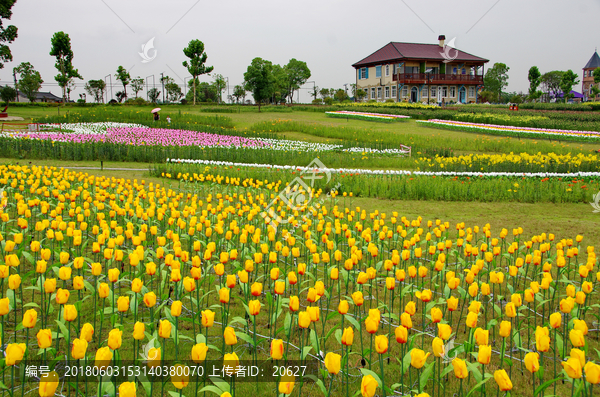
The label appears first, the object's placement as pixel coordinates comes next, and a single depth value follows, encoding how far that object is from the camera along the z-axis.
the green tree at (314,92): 61.92
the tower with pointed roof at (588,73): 90.29
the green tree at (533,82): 58.81
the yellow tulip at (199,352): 2.14
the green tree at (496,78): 69.50
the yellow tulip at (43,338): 2.31
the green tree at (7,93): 39.88
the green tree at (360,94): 52.66
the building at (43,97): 73.76
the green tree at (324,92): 65.88
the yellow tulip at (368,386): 2.00
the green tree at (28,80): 43.41
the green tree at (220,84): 54.31
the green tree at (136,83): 52.81
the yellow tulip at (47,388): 1.97
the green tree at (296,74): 67.94
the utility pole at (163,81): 51.06
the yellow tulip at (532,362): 2.34
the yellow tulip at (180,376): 2.06
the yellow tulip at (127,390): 1.95
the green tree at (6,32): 31.28
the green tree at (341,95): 55.78
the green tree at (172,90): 52.65
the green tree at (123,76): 48.72
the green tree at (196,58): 43.03
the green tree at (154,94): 52.25
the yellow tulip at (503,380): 2.10
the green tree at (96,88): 52.97
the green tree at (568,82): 61.69
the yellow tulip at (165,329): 2.48
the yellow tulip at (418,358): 2.27
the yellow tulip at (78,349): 2.21
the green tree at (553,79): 85.88
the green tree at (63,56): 41.62
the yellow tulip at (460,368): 2.20
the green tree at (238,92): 59.09
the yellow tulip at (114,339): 2.28
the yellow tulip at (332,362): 2.18
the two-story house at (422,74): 50.50
